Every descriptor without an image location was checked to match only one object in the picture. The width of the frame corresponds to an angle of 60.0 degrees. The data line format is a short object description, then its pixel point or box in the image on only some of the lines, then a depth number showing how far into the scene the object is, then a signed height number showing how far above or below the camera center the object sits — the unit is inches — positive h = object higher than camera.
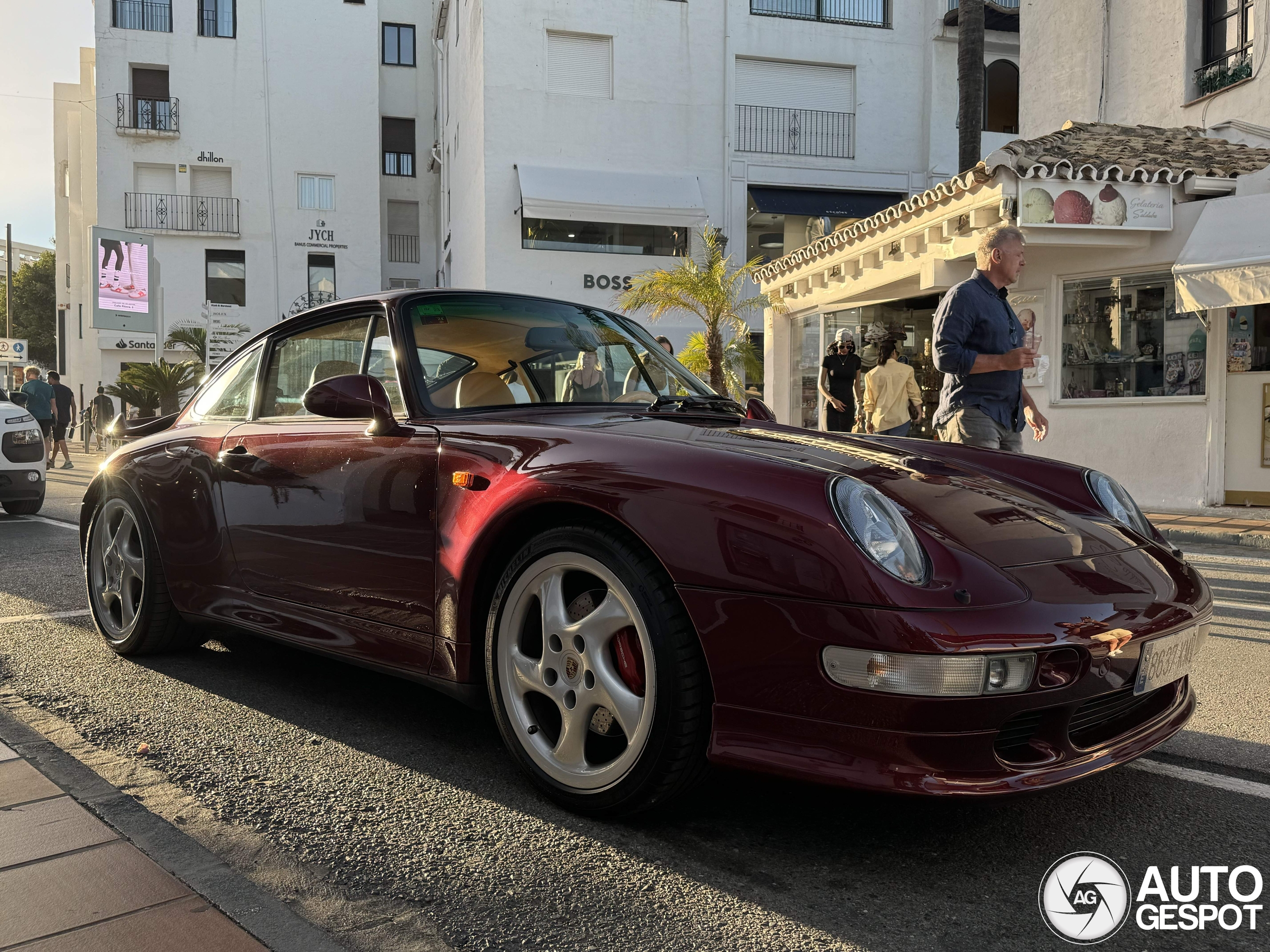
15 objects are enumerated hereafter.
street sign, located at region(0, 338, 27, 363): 1258.6 +68.6
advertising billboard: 906.7 +111.8
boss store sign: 970.1 +115.0
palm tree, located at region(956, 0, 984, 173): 637.9 +197.9
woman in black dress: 491.5 +14.1
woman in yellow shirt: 440.5 +7.3
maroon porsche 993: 89.1 -14.9
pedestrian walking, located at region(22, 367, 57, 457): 671.8 +5.7
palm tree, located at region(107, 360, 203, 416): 864.9 +21.0
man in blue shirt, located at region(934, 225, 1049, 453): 206.5 +12.2
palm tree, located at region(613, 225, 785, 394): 722.8 +77.9
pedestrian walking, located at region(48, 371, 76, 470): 736.3 +1.4
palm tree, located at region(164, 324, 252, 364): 1099.9 +71.2
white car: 400.5 -18.1
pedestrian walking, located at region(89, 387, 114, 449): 882.1 +0.1
